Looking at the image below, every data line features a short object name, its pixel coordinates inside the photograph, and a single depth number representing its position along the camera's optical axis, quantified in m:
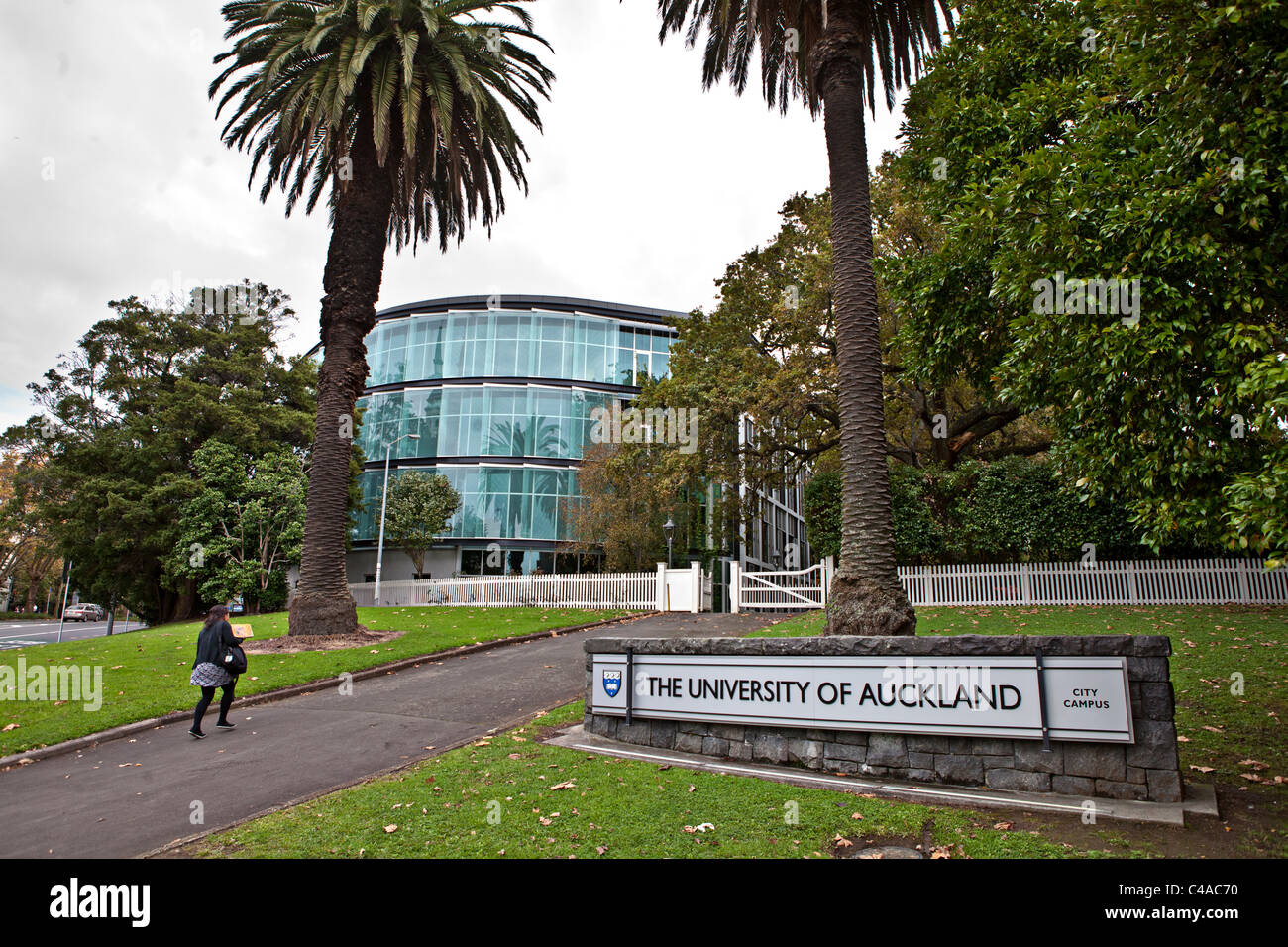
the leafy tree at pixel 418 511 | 38.50
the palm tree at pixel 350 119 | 16.33
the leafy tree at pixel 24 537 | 33.00
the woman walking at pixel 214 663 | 9.66
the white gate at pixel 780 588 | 21.95
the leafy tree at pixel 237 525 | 29.66
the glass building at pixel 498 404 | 42.31
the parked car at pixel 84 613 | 64.44
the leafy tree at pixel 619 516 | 31.65
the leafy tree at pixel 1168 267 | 5.23
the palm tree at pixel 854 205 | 9.84
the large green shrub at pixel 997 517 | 19.62
